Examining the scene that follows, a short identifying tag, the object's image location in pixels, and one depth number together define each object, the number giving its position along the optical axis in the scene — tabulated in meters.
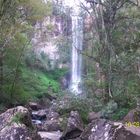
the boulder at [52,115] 7.11
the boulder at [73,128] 5.30
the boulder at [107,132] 3.70
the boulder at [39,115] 8.35
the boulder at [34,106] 10.65
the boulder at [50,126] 6.54
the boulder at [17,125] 3.92
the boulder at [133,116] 5.61
